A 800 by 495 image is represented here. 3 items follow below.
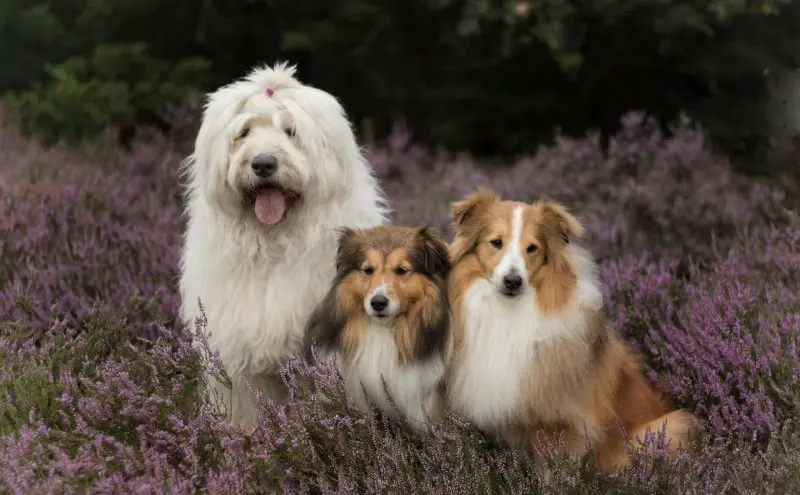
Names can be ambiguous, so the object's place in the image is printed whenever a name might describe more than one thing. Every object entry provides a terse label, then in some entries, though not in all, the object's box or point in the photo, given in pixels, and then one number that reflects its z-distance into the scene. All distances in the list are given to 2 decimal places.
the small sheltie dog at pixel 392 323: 3.53
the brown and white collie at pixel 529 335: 3.47
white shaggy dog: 3.82
